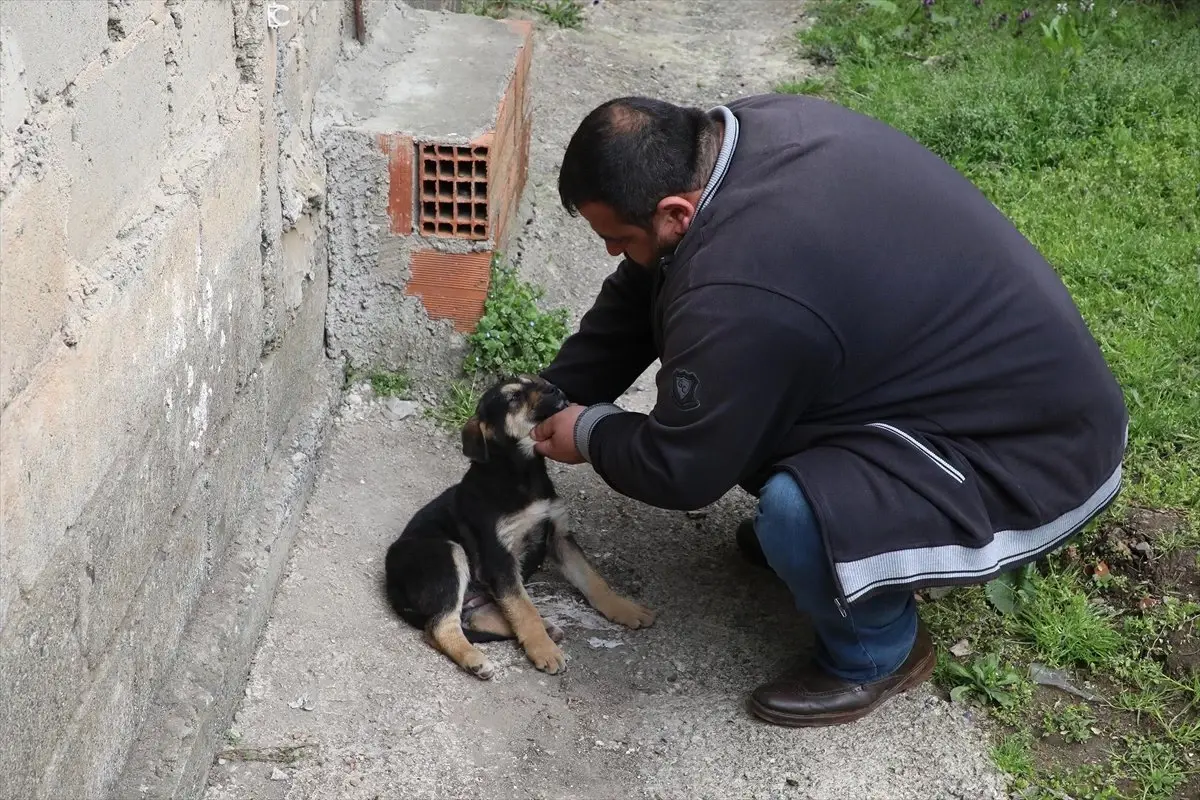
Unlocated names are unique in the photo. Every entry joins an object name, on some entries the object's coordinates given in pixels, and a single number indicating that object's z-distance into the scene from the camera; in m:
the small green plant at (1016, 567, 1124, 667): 3.89
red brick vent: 4.56
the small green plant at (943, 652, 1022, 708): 3.70
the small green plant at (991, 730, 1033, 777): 3.46
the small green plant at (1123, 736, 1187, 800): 3.42
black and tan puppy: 3.79
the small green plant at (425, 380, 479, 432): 4.85
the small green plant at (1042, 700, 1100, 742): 3.61
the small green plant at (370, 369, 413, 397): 4.91
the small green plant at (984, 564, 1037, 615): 4.04
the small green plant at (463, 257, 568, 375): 4.77
